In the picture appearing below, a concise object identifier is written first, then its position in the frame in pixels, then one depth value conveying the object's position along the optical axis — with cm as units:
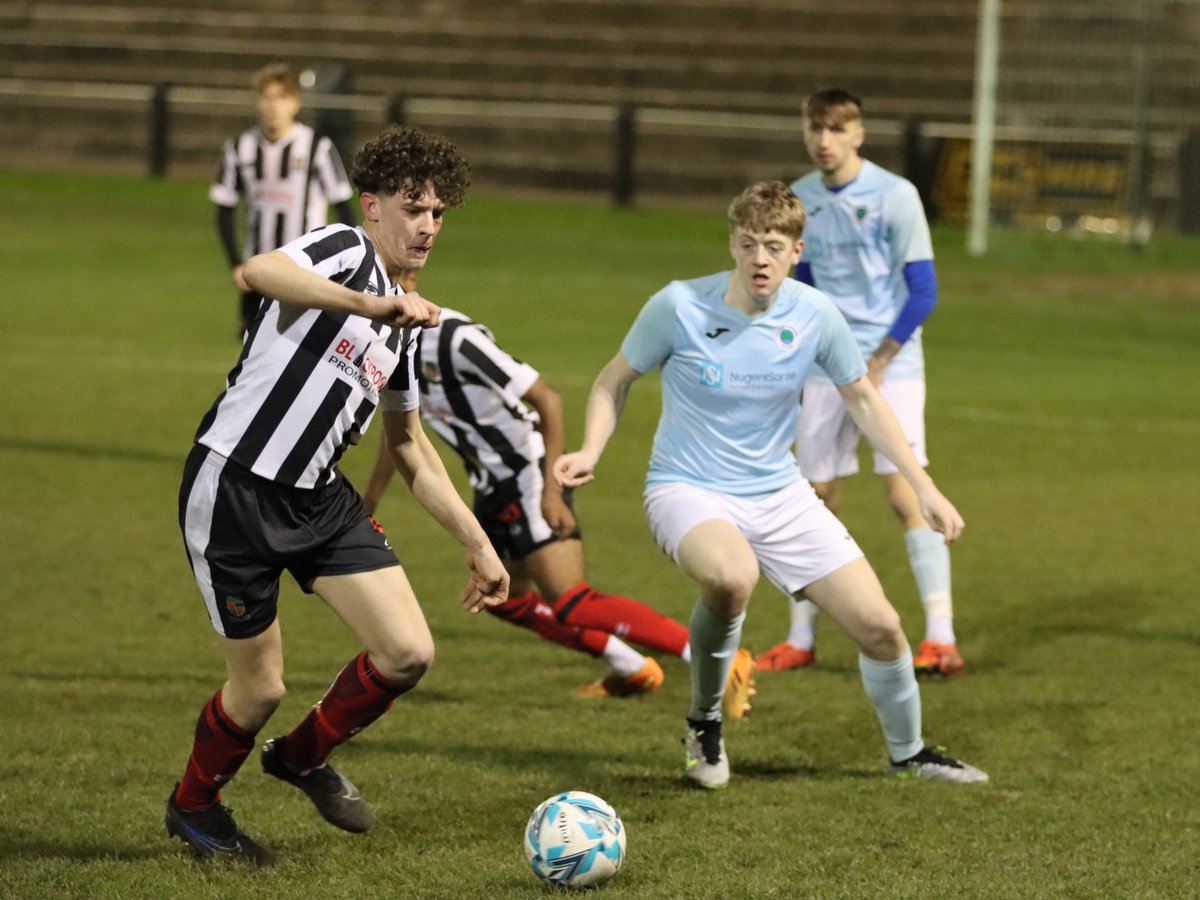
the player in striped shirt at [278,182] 2239
